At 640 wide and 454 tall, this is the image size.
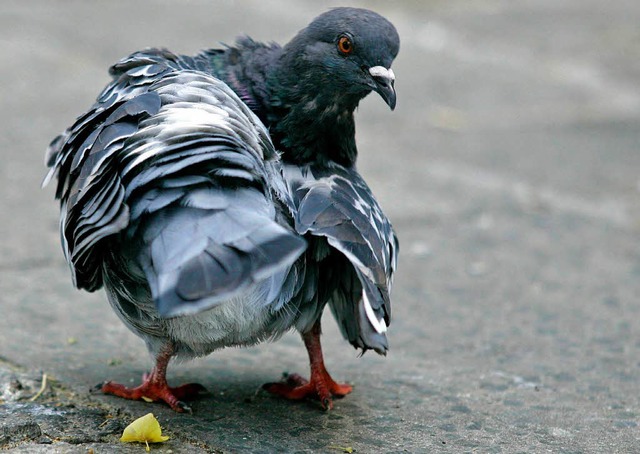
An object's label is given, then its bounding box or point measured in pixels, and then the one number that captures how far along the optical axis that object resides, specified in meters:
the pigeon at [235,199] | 5.55
